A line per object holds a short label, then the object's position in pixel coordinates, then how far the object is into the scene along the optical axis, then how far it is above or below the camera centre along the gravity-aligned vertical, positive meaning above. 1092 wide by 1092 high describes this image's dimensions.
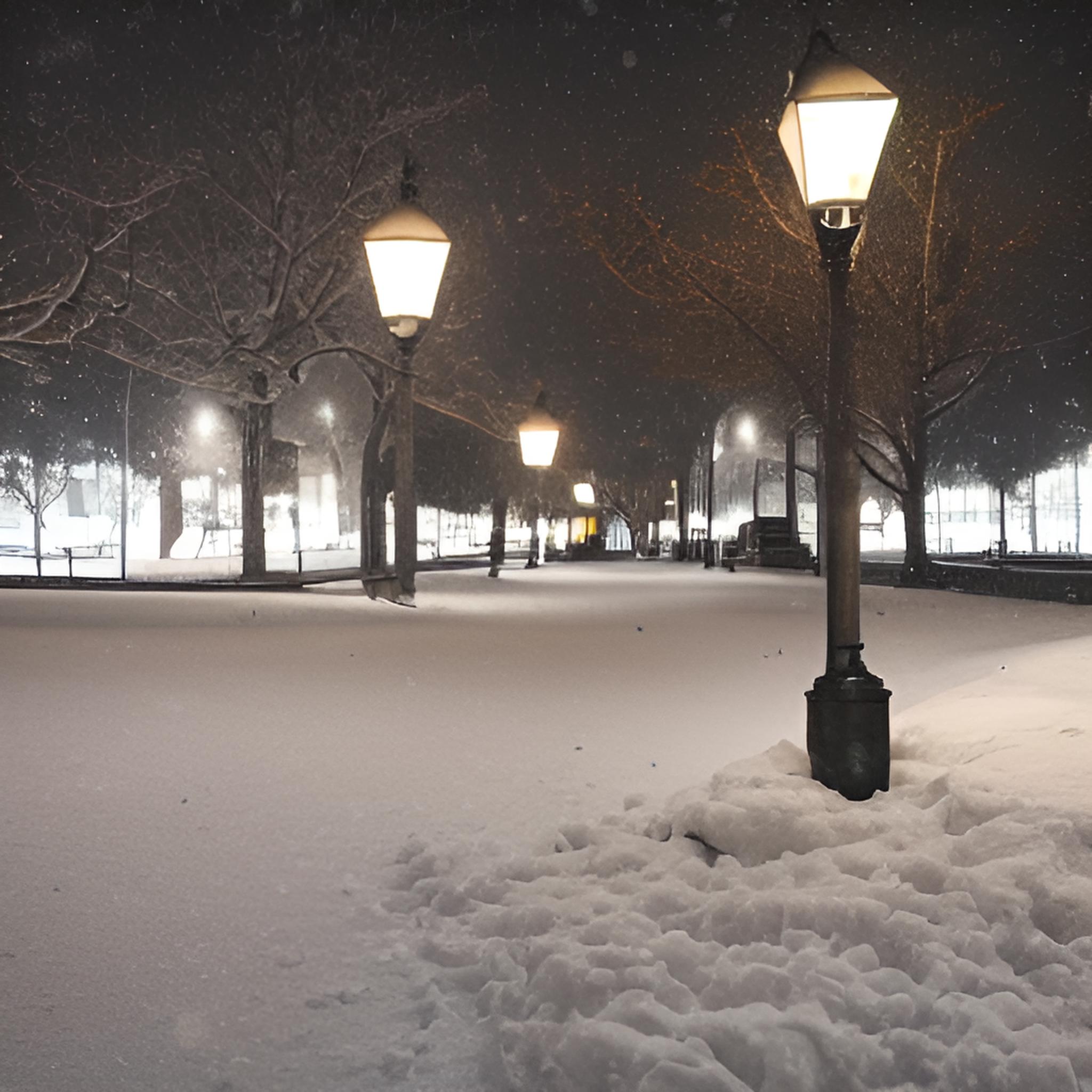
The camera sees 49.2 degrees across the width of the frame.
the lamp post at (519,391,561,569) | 20.52 +1.89
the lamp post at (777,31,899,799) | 5.82 +1.65
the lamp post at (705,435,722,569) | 39.62 +0.78
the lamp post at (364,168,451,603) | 12.27 +2.94
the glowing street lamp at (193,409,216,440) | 44.72 +4.80
